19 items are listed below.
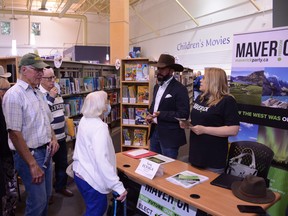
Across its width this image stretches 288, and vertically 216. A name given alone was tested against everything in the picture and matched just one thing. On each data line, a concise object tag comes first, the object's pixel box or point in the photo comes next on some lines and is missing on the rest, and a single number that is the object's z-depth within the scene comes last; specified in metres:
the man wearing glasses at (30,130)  1.87
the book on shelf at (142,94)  4.91
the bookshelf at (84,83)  4.68
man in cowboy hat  2.91
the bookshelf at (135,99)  4.91
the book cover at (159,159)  2.32
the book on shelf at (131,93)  5.01
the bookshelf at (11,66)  3.94
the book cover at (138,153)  2.49
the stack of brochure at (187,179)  1.88
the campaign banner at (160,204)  1.87
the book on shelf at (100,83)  6.21
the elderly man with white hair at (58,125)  3.15
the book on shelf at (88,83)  5.55
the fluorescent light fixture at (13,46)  7.89
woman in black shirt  2.12
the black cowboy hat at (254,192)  1.65
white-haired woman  1.82
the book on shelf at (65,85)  4.45
